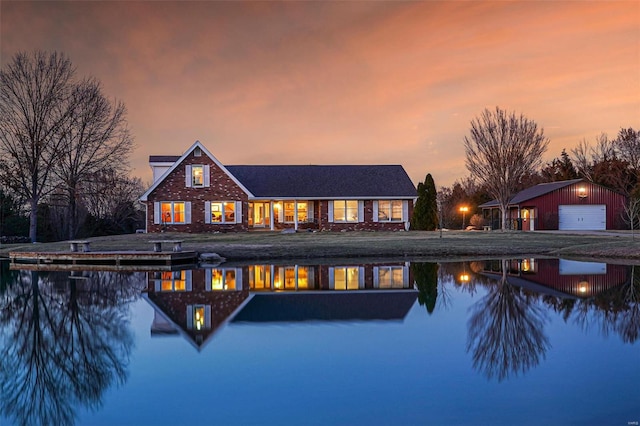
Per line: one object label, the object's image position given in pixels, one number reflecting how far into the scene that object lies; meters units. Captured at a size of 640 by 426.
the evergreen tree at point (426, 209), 39.72
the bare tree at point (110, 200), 42.79
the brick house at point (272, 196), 32.88
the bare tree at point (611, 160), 53.70
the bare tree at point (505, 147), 40.44
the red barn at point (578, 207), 39.22
